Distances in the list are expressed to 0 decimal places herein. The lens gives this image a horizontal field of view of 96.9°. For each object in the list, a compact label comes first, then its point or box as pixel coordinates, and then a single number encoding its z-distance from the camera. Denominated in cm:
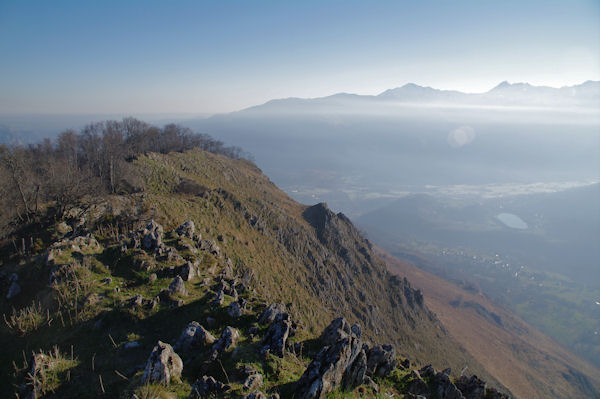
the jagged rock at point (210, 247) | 2723
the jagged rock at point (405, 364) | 1677
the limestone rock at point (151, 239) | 2137
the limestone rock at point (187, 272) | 1933
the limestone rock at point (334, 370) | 1062
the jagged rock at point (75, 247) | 1729
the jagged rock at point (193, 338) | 1322
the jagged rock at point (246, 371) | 1135
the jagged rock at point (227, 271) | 2319
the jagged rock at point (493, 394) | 1430
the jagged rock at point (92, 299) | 1505
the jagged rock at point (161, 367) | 1052
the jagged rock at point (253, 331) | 1455
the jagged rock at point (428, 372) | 1545
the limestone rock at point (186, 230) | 2658
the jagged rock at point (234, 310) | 1583
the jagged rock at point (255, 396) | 955
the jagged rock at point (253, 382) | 1067
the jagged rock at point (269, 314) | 1565
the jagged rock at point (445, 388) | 1391
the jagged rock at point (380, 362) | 1433
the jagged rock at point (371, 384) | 1259
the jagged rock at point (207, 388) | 1017
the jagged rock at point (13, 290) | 1585
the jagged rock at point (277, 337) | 1332
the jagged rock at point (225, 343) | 1243
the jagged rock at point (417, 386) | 1387
